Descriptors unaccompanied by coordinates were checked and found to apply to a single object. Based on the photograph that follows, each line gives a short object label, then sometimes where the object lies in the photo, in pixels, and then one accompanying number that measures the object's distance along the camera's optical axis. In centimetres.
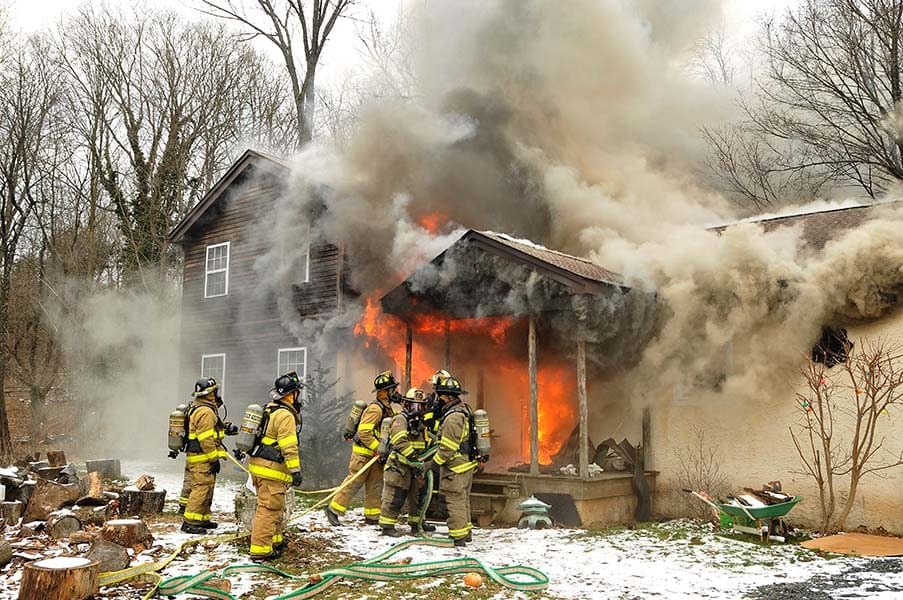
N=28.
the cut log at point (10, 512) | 888
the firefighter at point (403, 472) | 904
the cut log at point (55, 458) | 1245
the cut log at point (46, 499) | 888
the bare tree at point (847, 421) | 886
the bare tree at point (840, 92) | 1591
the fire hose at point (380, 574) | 613
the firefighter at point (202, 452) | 870
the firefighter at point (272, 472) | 732
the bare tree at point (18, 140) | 2111
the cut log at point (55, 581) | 553
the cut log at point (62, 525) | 795
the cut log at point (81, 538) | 759
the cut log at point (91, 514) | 870
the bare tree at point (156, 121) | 2623
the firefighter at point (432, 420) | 934
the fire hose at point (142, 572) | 623
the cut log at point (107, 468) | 1369
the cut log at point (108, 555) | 643
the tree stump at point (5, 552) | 669
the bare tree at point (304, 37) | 2612
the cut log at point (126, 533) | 733
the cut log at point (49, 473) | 1109
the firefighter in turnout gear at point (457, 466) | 834
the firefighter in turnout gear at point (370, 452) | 982
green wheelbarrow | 848
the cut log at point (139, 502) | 955
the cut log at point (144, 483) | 999
